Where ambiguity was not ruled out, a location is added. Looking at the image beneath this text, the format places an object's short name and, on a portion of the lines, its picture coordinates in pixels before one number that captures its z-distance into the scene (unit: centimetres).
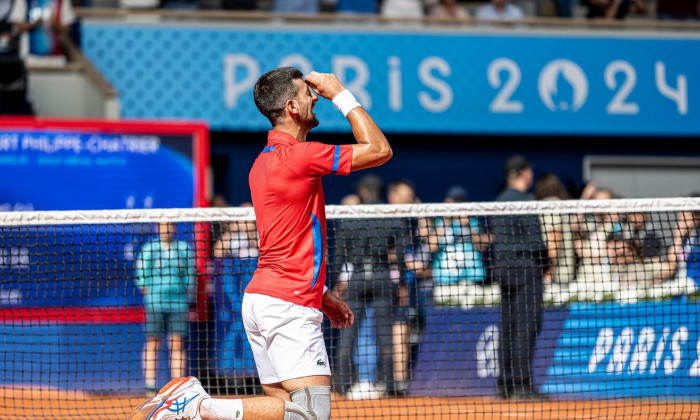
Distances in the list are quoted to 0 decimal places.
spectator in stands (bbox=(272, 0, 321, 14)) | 2750
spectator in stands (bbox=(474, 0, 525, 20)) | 2866
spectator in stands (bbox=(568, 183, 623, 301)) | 1672
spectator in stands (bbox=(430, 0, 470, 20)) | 2869
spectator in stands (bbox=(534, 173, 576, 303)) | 1697
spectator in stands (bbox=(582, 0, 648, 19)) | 2898
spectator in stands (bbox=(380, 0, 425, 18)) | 2819
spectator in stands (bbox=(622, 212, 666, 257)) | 1673
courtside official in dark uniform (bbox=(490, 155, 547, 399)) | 1666
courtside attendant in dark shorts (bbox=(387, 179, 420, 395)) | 1694
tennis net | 1659
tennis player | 919
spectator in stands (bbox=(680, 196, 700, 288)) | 1716
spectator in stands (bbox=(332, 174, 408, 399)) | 1655
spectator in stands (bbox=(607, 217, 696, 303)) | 1670
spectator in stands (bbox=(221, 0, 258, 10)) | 2728
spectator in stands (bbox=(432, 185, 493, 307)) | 1697
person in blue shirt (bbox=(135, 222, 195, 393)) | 1677
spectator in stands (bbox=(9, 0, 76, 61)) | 2414
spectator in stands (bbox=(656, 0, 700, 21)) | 2927
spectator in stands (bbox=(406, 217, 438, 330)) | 1696
